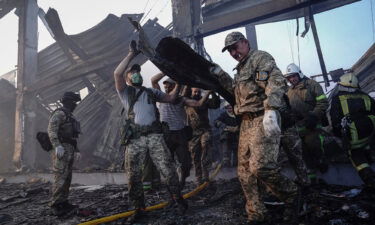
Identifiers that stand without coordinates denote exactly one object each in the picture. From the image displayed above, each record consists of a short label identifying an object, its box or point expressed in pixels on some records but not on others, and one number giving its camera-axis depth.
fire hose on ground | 3.57
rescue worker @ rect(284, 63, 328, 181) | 4.62
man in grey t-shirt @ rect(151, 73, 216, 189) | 5.08
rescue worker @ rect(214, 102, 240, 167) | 6.55
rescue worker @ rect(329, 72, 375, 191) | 3.92
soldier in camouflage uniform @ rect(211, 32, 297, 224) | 2.74
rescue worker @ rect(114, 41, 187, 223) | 3.66
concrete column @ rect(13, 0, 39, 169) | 10.59
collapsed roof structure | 9.96
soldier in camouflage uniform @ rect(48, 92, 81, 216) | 4.36
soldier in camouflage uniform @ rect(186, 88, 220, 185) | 5.31
